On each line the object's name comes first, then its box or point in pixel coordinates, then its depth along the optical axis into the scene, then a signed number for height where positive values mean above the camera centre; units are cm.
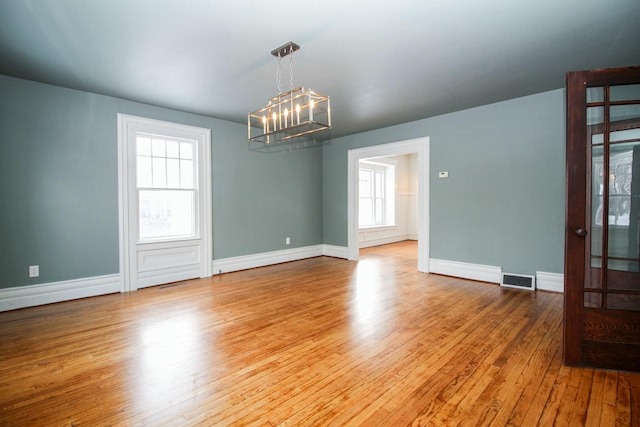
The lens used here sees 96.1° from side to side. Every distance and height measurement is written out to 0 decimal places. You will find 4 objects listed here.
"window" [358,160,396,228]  846 +52
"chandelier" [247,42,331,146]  263 +152
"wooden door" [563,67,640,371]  202 -10
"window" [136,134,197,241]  428 +37
